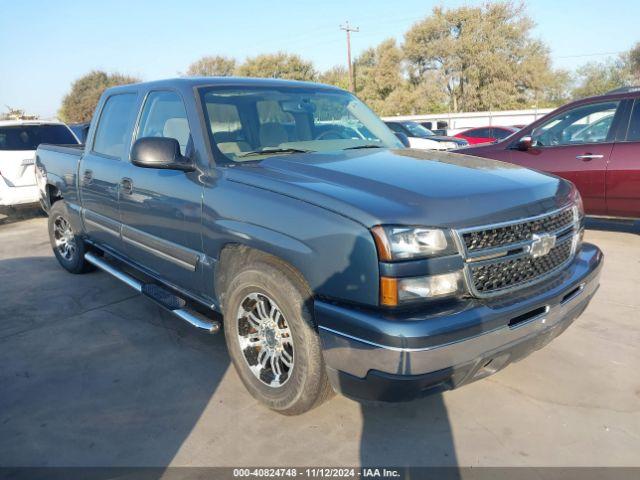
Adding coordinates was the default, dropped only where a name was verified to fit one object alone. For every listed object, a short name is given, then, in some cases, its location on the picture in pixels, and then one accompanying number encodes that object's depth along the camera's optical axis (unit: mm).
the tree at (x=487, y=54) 37781
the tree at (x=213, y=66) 55088
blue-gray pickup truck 2266
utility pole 39031
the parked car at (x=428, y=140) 12242
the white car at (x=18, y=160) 8406
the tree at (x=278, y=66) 47781
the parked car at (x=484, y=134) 17716
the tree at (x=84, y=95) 50750
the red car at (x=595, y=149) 5938
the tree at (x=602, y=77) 45750
